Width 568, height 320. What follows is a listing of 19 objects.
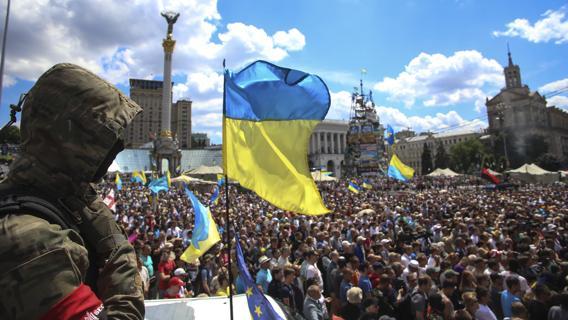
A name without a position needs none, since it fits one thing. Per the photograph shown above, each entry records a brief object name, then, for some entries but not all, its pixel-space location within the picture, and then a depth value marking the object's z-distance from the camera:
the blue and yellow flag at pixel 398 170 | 21.94
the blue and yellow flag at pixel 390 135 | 39.97
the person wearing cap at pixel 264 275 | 6.65
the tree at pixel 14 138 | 46.38
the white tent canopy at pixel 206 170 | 28.62
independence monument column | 53.00
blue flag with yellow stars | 3.18
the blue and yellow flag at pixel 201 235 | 7.55
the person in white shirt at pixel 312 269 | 6.63
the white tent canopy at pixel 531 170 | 32.50
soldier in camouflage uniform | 1.01
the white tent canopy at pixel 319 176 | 29.14
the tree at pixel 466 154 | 79.31
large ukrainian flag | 4.25
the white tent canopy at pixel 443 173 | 37.25
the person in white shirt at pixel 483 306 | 4.61
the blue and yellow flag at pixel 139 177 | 25.85
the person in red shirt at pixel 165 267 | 6.44
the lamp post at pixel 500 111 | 36.91
